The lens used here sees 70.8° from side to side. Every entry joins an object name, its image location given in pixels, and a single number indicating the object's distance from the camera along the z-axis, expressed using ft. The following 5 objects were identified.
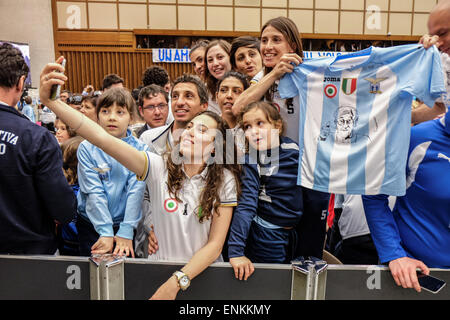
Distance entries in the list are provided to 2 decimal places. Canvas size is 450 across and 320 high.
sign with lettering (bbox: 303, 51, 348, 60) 29.32
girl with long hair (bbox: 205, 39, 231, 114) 8.13
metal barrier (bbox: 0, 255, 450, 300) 3.68
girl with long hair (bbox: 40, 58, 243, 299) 4.18
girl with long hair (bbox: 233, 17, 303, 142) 5.49
